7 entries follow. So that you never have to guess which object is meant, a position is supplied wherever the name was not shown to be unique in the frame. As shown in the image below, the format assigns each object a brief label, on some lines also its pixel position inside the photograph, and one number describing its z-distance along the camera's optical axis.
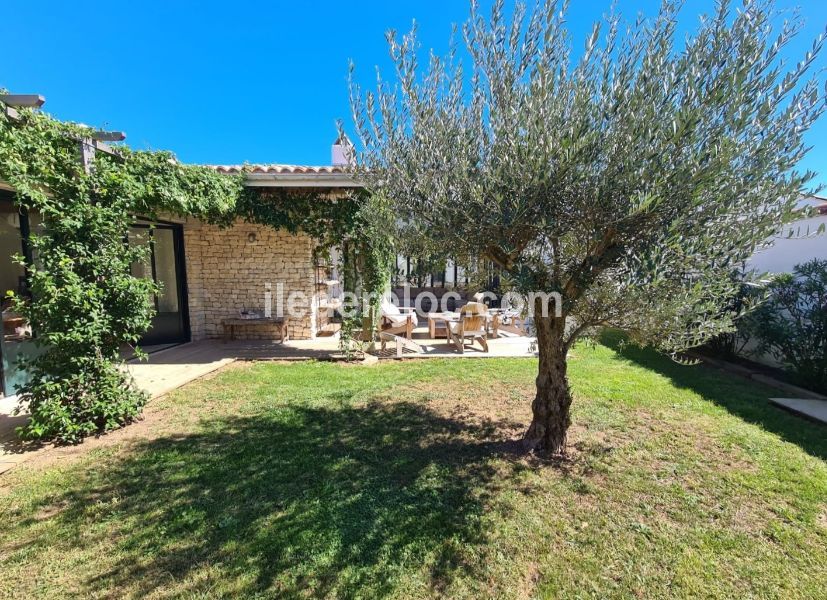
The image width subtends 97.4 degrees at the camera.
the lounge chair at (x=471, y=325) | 7.93
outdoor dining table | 9.22
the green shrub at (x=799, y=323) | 5.31
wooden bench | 8.77
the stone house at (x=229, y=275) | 8.87
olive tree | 2.44
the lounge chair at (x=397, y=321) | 8.93
